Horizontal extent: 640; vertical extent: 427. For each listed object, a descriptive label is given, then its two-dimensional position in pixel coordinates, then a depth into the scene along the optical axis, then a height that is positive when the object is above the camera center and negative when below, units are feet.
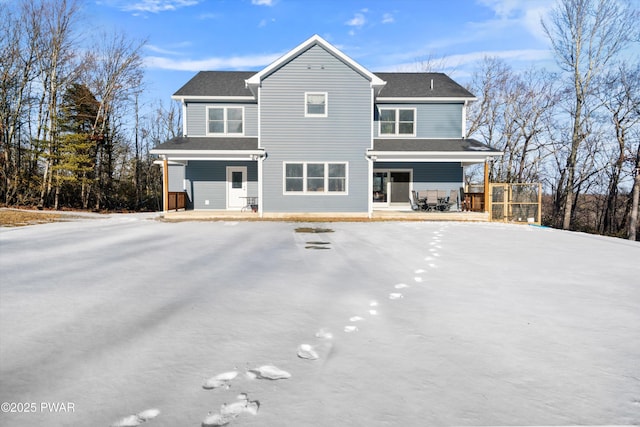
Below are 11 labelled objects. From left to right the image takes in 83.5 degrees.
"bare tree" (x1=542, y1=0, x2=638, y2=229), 65.36 +28.52
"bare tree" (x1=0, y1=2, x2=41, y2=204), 65.31 +20.46
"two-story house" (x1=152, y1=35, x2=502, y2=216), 49.47 +8.18
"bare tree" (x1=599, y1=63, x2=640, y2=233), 68.49 +18.90
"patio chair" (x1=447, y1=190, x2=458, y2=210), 55.06 +0.51
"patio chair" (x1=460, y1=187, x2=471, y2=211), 56.95 -0.01
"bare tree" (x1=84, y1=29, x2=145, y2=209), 73.20 +22.41
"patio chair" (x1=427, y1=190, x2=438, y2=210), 53.16 +0.59
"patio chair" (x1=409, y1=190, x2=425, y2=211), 54.94 -0.13
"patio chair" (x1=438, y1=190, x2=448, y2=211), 54.08 +0.40
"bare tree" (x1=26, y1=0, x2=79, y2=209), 65.77 +23.88
